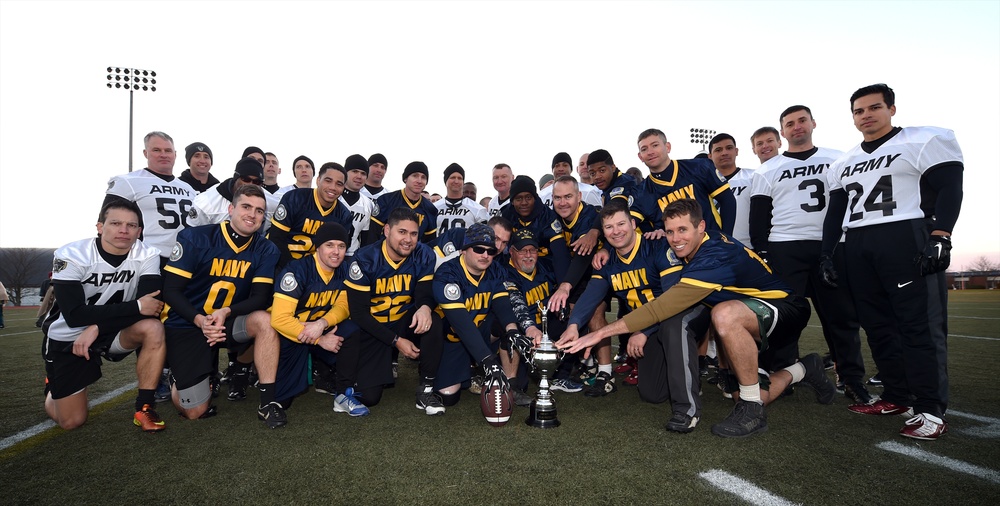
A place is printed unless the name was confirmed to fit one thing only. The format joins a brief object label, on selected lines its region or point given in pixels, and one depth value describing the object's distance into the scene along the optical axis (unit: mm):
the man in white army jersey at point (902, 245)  3299
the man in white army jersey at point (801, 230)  4309
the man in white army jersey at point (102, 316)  3660
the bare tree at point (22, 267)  61250
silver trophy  3512
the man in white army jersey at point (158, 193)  4945
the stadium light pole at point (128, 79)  18516
